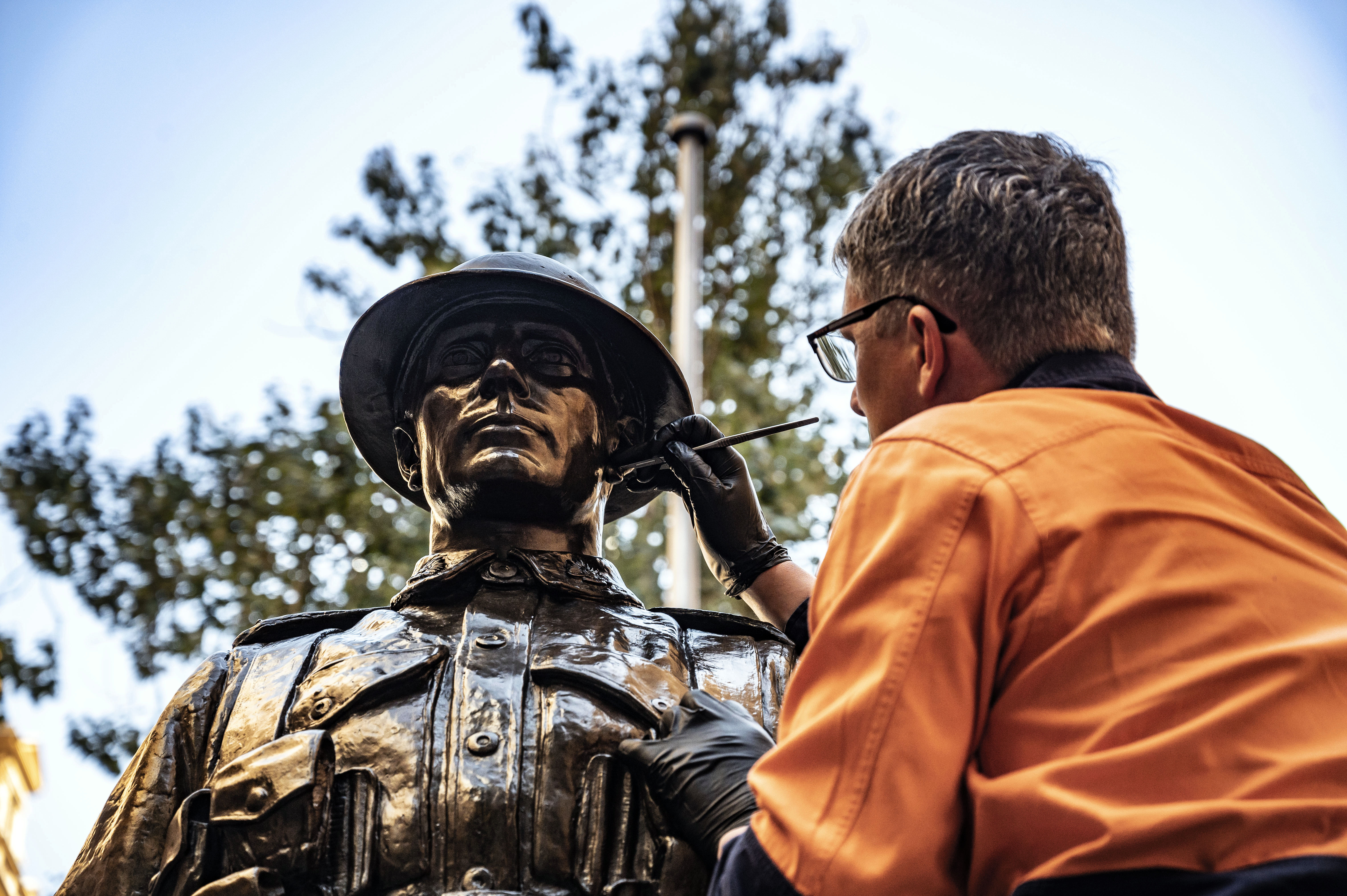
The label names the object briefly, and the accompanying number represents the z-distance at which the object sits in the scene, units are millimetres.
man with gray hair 1430
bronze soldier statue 2480
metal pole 7703
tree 9242
